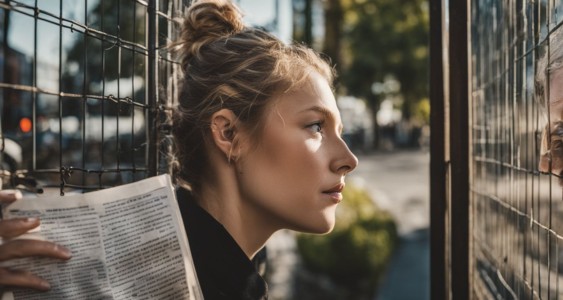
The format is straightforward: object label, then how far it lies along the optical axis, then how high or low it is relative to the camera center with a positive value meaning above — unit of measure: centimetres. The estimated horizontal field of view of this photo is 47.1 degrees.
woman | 65 +0
